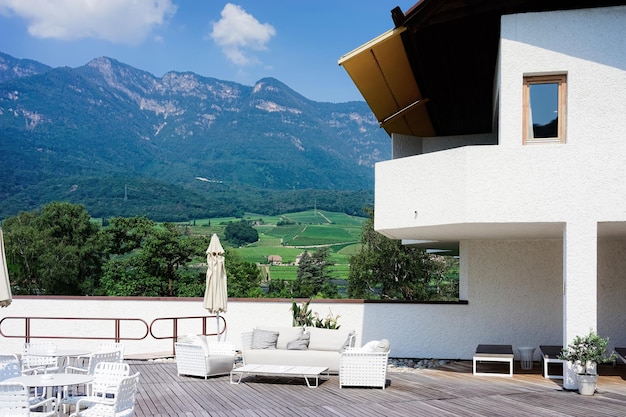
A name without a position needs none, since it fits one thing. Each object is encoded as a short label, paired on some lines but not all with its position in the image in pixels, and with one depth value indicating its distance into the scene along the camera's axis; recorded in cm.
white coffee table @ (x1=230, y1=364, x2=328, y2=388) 1231
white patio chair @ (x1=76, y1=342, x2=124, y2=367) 1171
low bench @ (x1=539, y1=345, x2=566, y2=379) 1320
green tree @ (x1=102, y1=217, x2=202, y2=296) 4422
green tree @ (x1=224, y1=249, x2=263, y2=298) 5092
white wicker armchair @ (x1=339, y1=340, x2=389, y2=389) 1230
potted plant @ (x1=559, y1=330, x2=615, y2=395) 1141
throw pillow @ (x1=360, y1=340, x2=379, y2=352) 1261
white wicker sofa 1352
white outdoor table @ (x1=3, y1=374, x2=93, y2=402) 853
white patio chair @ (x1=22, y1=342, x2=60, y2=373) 1094
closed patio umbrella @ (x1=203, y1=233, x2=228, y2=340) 1527
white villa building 1195
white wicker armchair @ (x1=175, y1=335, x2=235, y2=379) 1350
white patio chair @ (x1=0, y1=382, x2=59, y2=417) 739
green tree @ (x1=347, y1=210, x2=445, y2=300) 4447
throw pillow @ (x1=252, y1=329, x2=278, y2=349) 1416
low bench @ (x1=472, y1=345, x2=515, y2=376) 1345
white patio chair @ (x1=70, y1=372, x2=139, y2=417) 788
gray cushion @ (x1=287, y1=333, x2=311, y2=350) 1414
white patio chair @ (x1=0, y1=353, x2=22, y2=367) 1057
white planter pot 1139
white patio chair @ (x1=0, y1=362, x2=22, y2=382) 980
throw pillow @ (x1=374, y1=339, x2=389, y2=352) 1262
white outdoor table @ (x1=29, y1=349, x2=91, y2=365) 1162
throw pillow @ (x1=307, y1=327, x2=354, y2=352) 1413
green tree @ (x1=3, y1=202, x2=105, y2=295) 5319
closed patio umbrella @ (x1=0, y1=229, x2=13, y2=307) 998
